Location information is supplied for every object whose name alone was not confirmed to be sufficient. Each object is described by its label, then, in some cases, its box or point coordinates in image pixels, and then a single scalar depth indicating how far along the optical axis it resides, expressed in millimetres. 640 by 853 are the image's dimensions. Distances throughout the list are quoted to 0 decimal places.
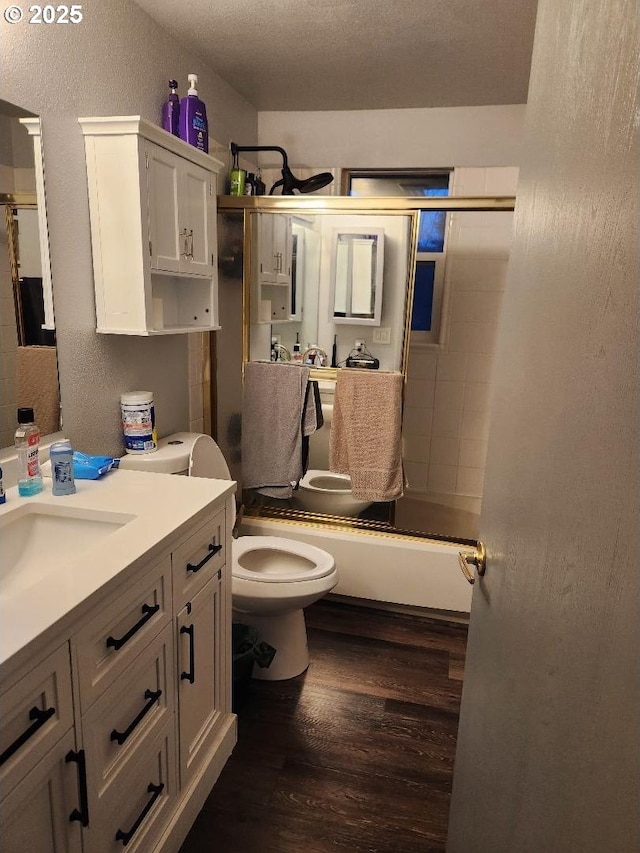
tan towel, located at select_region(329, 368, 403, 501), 2391
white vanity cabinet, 874
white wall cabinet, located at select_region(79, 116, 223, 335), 1647
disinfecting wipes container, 1896
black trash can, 1923
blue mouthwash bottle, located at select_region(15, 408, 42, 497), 1400
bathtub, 2436
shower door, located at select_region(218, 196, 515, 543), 2467
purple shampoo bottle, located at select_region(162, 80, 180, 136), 1945
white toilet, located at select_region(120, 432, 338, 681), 1909
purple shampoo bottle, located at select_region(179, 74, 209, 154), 1934
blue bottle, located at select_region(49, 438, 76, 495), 1405
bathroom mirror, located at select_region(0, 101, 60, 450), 1416
